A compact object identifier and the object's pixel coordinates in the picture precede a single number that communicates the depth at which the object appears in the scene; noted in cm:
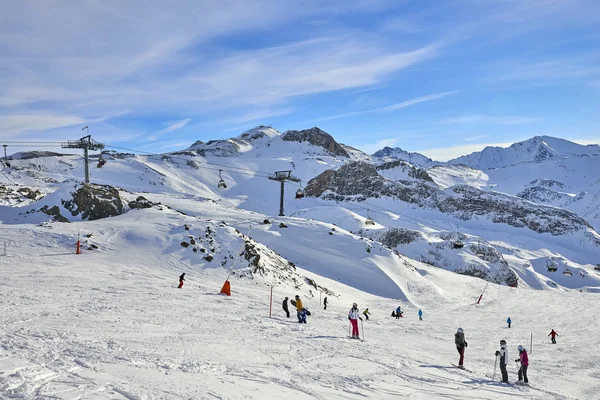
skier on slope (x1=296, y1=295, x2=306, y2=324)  2022
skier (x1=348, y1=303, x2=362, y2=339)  1820
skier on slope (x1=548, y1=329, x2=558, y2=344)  2448
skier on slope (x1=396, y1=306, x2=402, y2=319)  3022
